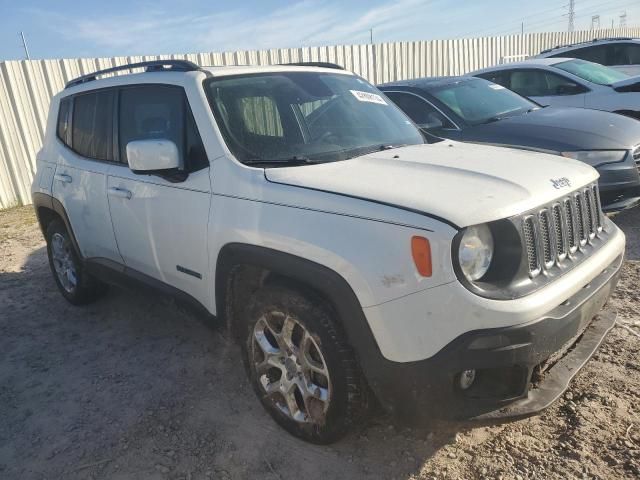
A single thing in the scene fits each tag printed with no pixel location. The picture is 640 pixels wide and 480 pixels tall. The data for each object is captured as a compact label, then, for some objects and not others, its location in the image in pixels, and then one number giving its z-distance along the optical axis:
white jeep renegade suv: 2.04
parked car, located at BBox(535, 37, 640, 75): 10.12
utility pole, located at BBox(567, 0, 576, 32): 49.00
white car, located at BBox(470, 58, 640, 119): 7.61
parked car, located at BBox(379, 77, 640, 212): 5.08
